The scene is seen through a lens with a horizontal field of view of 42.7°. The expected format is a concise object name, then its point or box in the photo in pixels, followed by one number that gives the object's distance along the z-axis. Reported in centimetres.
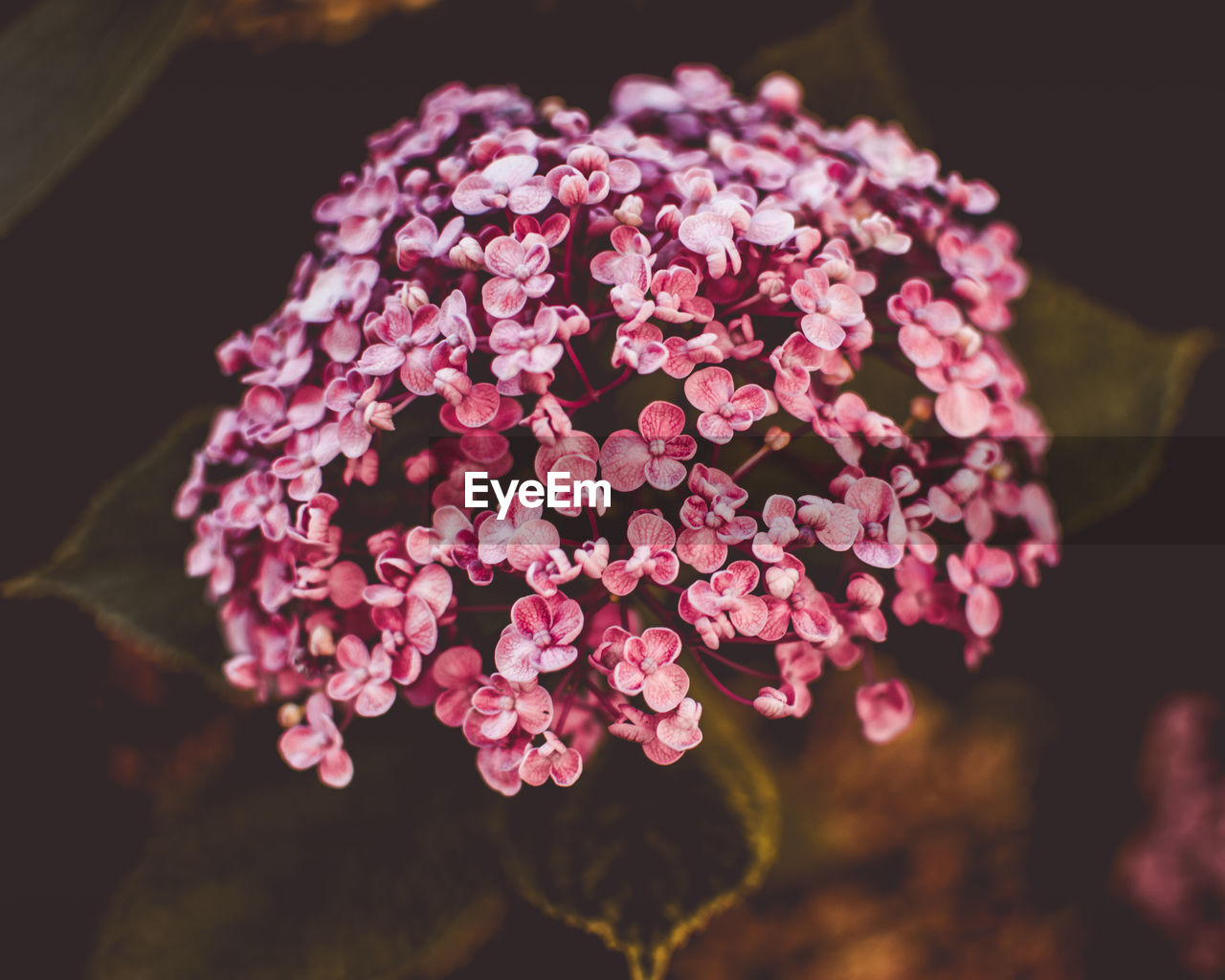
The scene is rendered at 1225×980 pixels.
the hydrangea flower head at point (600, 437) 26
